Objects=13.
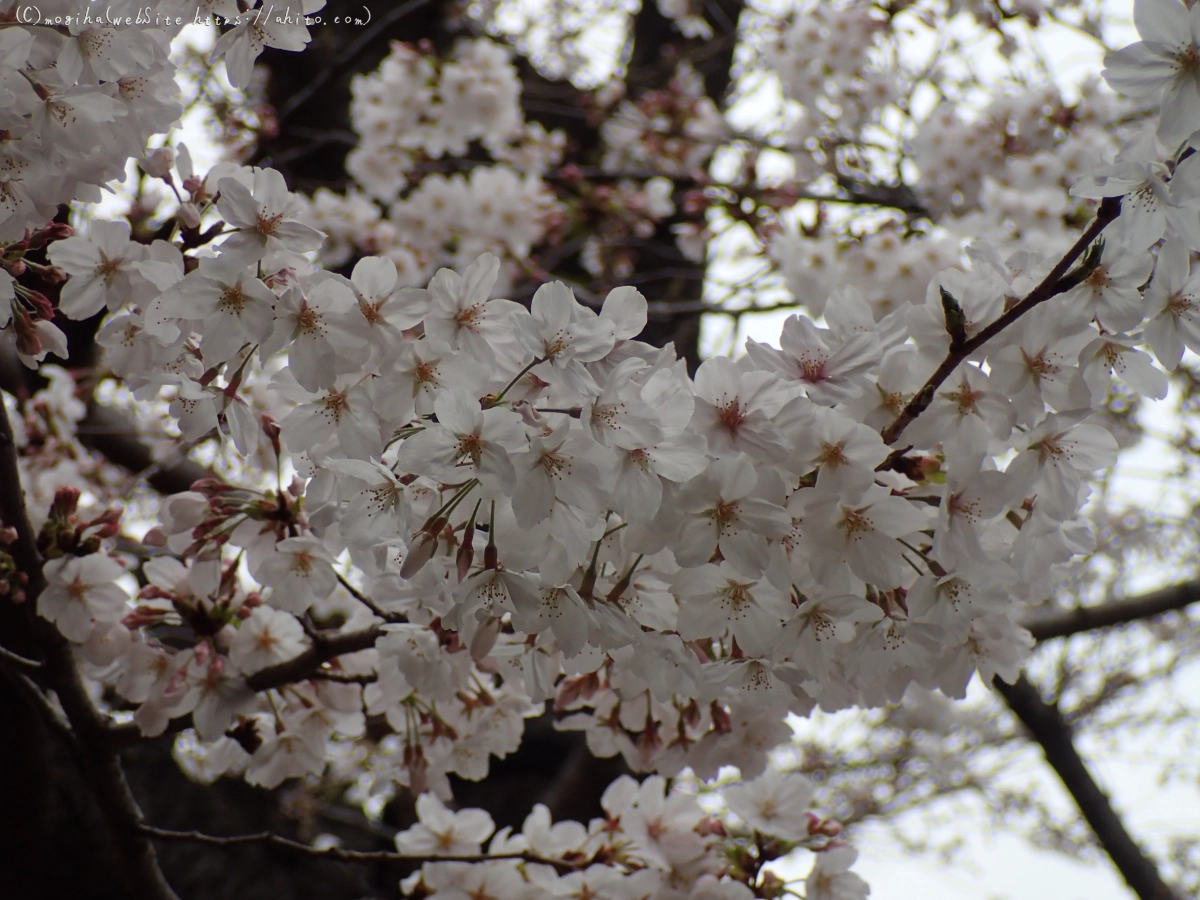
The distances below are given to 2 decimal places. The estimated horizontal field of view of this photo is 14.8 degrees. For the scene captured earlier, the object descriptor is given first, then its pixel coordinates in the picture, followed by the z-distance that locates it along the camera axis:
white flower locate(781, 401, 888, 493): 1.35
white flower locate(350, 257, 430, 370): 1.37
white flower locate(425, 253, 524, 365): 1.37
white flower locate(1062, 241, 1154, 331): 1.37
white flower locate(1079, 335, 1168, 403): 1.37
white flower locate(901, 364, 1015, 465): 1.37
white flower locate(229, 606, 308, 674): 1.52
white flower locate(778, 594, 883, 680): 1.38
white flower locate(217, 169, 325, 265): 1.38
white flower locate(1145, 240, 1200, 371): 1.37
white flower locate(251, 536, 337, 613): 1.46
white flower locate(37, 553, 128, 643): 1.49
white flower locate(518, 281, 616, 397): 1.35
